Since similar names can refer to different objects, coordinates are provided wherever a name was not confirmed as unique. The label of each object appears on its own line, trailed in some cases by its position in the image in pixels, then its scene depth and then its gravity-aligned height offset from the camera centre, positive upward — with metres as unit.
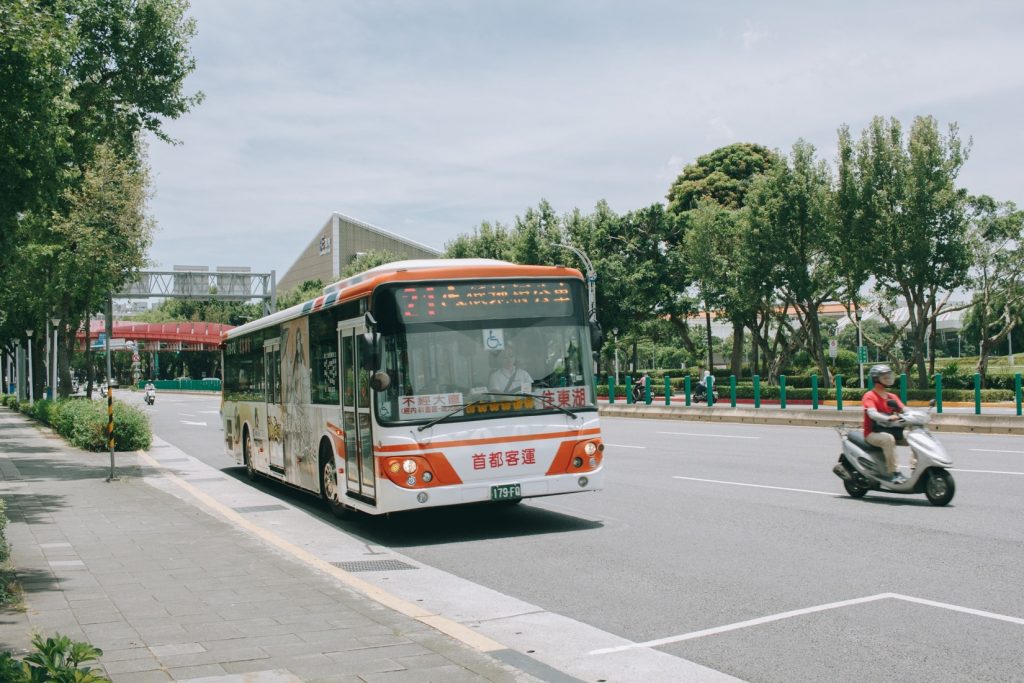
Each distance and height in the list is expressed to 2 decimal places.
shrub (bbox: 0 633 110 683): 4.05 -1.14
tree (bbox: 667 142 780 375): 54.25 +10.35
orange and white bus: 10.38 -0.16
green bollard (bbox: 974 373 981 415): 26.81 -1.13
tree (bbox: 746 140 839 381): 42.28 +5.57
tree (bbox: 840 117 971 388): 37.09 +5.39
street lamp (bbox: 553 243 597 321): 45.38 +3.99
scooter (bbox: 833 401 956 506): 11.40 -1.30
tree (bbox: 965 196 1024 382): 39.62 +3.59
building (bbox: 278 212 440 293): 107.56 +13.91
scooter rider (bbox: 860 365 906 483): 11.86 -0.74
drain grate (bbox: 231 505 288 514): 13.87 -1.77
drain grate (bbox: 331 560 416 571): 9.29 -1.77
